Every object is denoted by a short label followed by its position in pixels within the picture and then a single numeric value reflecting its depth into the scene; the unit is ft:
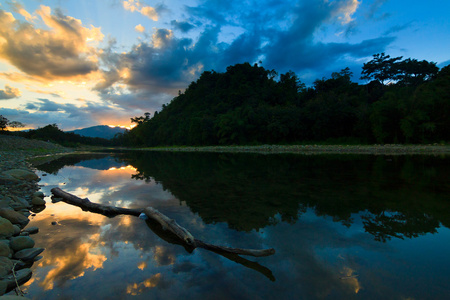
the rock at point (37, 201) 25.15
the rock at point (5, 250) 12.85
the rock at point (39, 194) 27.04
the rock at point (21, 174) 35.91
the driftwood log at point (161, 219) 13.27
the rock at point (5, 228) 15.19
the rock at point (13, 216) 18.61
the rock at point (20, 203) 22.98
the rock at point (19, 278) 10.94
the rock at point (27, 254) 13.55
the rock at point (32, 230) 17.65
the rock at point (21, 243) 14.27
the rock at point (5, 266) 11.34
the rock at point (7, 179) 30.89
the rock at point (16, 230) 16.37
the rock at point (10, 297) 8.04
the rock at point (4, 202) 20.70
